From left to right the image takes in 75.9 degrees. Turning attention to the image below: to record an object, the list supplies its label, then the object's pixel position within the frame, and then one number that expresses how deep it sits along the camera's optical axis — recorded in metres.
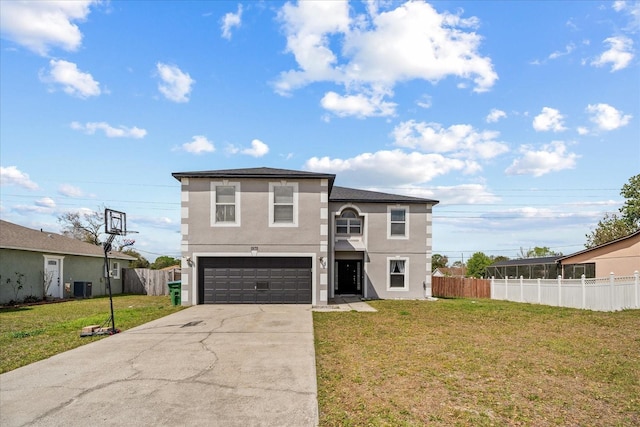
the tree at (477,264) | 50.94
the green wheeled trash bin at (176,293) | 17.34
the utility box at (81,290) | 24.51
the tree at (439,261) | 79.43
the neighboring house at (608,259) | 21.72
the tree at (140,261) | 47.84
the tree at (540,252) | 60.62
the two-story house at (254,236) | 17.27
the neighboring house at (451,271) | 64.31
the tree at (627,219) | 40.78
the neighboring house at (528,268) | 30.48
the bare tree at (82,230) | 46.12
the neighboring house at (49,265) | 20.08
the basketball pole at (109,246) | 10.45
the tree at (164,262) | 55.44
